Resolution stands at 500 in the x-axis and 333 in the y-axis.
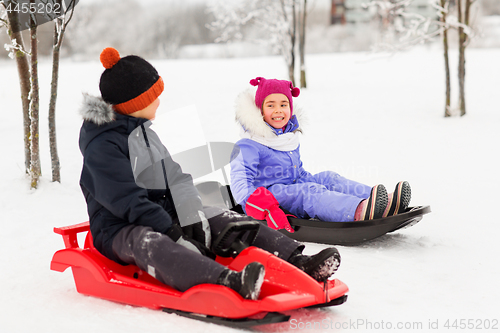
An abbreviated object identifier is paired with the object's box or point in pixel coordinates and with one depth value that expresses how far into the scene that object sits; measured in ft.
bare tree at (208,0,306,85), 35.81
